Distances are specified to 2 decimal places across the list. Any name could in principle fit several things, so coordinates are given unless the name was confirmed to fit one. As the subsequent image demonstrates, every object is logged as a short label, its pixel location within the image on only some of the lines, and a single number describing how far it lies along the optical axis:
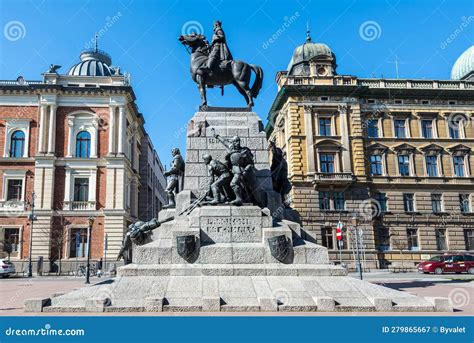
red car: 32.44
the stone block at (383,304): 9.43
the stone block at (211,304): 9.20
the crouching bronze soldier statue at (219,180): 13.34
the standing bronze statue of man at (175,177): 15.29
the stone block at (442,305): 9.38
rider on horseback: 16.11
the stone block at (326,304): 9.38
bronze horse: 16.25
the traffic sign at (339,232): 30.80
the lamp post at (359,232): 28.25
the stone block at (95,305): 9.30
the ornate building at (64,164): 39.59
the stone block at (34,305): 9.35
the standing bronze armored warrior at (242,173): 13.24
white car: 32.34
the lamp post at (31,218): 35.81
